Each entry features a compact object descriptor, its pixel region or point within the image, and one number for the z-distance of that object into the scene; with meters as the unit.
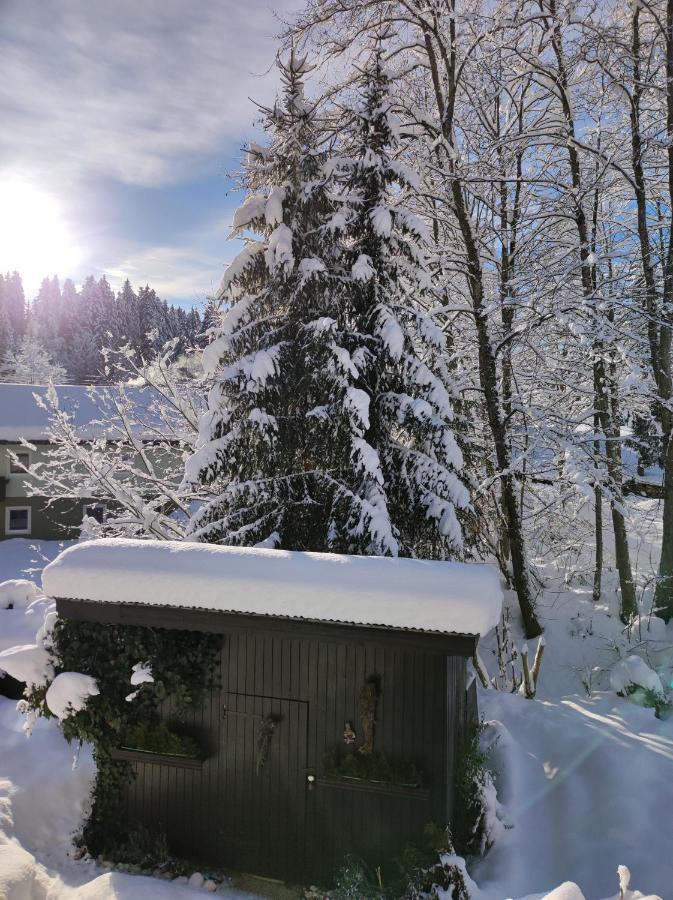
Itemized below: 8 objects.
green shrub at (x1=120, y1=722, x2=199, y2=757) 6.39
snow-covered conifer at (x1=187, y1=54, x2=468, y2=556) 8.88
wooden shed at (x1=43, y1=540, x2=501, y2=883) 5.57
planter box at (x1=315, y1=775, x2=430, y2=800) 5.63
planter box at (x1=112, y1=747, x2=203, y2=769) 6.33
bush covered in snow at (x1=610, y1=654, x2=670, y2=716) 8.23
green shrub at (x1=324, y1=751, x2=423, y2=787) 5.73
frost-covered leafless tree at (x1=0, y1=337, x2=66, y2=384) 57.91
